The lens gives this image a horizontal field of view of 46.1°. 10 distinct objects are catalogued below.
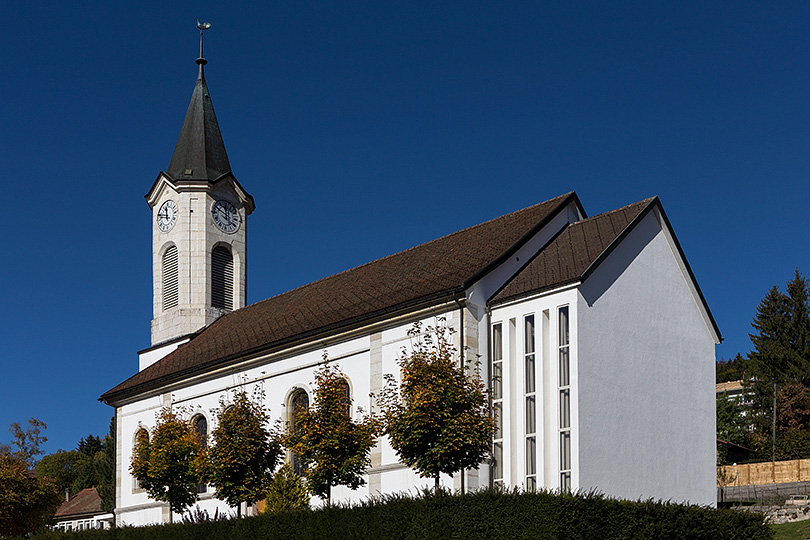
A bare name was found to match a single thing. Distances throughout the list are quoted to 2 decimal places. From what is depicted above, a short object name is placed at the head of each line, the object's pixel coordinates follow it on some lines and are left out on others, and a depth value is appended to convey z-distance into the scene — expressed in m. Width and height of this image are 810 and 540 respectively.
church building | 25.41
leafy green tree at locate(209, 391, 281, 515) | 29.22
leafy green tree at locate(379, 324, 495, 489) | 23.17
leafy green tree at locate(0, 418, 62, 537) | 40.19
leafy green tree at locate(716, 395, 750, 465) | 69.06
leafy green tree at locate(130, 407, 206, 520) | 32.78
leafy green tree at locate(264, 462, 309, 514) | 28.97
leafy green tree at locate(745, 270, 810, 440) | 70.75
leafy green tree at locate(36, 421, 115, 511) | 96.56
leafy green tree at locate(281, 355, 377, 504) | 26.02
